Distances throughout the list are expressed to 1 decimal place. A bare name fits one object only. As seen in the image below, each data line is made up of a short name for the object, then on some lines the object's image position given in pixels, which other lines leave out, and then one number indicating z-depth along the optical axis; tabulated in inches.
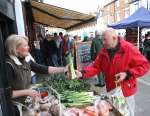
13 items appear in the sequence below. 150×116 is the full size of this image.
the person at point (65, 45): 251.8
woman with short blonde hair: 45.9
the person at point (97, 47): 148.5
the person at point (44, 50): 243.5
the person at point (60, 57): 248.7
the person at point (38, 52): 225.6
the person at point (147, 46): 251.2
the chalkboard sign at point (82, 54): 179.5
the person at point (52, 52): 238.0
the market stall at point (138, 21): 253.9
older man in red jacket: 57.4
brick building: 754.6
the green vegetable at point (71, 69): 54.3
